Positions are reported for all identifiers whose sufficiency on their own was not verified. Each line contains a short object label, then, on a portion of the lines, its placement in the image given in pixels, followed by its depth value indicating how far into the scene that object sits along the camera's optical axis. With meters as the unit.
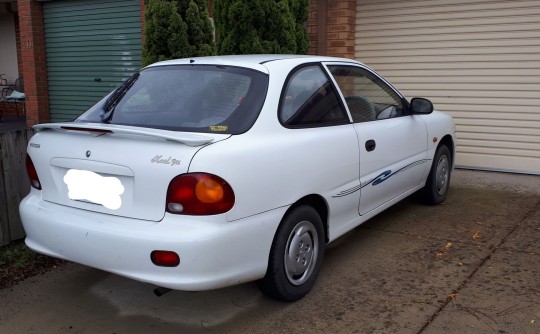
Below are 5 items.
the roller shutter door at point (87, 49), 9.86
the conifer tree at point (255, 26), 6.69
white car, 2.96
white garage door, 6.95
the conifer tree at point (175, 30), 6.28
